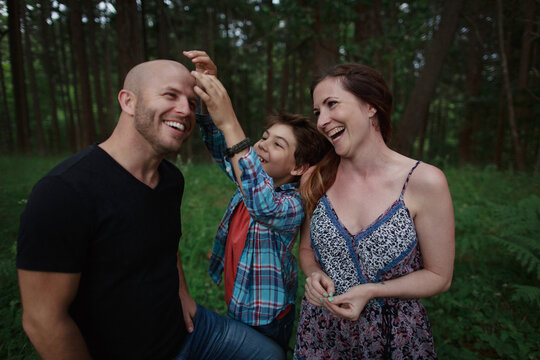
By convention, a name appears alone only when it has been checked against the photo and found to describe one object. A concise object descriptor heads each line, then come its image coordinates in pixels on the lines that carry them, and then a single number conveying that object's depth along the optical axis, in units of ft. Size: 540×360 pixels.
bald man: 4.02
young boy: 4.86
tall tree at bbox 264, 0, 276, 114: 49.64
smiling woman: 5.21
